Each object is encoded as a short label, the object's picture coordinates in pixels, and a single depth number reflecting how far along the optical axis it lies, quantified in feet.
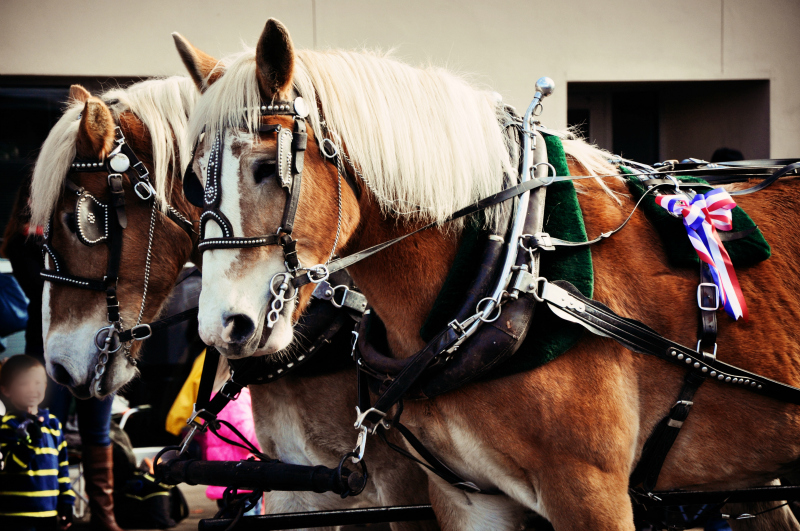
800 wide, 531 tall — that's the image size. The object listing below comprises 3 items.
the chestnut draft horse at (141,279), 14.40
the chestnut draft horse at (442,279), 12.68
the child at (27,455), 17.69
